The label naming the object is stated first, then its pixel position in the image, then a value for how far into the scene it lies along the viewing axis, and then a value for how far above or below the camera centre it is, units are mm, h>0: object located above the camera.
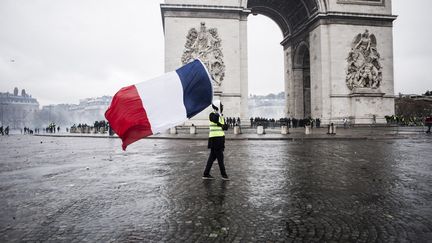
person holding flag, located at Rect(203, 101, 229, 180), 6691 -262
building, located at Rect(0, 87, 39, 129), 109688 +6542
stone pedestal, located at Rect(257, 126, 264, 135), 22422 -338
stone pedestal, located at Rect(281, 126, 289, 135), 22234 -343
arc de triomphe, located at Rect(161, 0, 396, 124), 28656 +6836
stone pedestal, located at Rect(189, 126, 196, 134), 24059 -329
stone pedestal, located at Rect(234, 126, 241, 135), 22648 -330
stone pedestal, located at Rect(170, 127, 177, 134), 24652 -402
